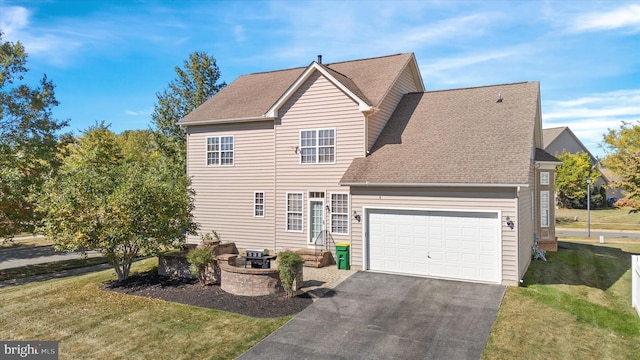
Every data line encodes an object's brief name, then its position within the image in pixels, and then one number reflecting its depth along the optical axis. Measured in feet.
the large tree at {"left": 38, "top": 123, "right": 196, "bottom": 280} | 43.19
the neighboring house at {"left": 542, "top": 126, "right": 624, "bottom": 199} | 163.12
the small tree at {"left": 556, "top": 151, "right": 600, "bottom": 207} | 142.92
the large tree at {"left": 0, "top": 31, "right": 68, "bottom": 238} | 55.37
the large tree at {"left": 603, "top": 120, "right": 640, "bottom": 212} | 58.23
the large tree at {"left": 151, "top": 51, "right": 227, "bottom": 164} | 118.01
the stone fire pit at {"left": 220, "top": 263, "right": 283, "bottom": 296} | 40.27
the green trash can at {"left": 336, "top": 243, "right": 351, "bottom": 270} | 50.72
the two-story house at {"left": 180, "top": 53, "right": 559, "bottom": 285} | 43.88
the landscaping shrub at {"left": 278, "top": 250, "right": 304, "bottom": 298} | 38.93
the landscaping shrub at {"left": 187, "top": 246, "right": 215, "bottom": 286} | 44.57
